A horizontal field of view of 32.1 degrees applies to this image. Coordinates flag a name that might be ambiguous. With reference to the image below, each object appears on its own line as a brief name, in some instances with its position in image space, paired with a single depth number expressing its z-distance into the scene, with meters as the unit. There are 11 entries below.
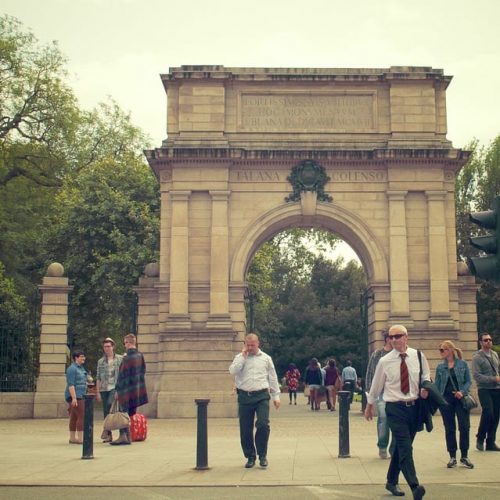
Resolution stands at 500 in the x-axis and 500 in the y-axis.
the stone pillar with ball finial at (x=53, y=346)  23.22
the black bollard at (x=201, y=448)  11.68
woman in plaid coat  15.45
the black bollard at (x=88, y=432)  13.02
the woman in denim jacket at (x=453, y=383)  12.25
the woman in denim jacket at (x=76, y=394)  15.61
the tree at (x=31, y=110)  40.84
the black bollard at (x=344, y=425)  12.79
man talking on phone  11.88
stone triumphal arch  25.11
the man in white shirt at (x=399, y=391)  9.45
